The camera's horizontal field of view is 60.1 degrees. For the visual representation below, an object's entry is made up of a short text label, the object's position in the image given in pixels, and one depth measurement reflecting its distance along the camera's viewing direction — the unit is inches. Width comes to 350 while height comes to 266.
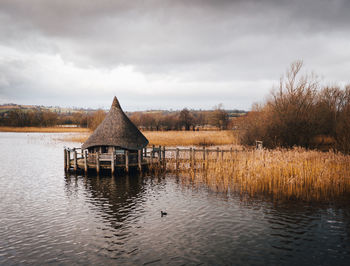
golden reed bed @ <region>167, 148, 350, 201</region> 666.8
